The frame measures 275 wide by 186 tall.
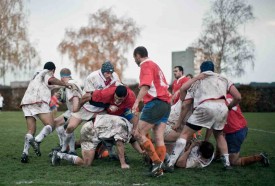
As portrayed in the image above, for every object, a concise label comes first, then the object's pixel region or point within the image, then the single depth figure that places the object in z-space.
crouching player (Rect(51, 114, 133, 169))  7.18
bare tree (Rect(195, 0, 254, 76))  44.88
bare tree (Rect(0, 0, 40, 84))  39.31
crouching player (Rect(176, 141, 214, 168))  7.13
